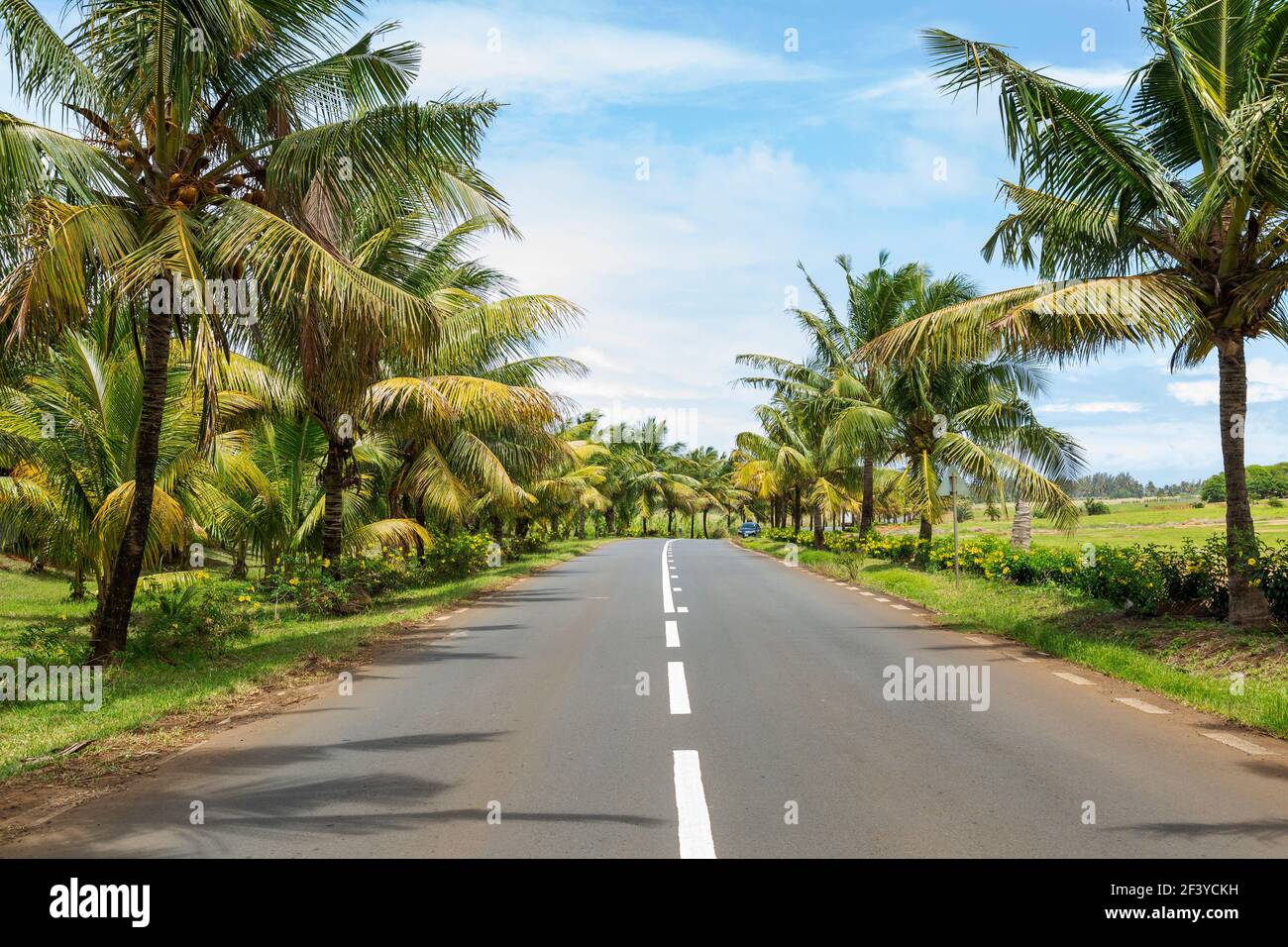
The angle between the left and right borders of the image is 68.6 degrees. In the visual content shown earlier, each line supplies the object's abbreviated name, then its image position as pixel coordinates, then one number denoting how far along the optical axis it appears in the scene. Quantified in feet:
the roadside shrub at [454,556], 73.46
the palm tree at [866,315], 86.53
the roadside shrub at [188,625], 33.73
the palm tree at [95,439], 36.81
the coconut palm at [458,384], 53.98
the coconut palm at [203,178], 28.81
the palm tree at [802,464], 116.47
